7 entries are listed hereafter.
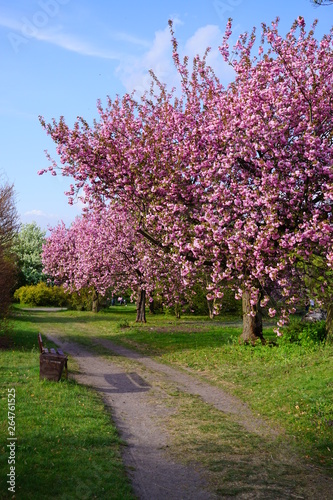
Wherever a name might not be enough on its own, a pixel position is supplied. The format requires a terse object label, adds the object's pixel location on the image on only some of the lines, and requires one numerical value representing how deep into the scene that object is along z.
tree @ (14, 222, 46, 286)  60.62
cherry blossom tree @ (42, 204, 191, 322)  26.77
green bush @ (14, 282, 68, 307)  56.50
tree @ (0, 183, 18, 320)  30.64
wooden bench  12.52
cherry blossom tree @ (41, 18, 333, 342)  13.78
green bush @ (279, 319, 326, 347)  17.83
